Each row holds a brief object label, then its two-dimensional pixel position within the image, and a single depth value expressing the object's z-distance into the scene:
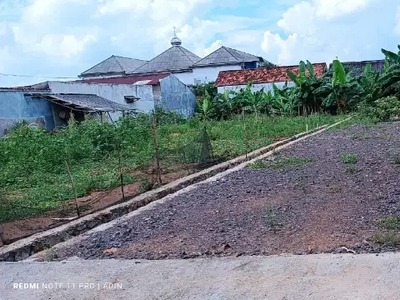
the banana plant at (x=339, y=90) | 19.91
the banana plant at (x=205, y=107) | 23.19
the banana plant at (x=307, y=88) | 21.36
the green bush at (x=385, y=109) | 16.27
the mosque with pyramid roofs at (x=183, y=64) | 38.59
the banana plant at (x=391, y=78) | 18.20
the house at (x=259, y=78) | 26.50
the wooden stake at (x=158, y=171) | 7.34
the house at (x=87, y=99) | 17.00
